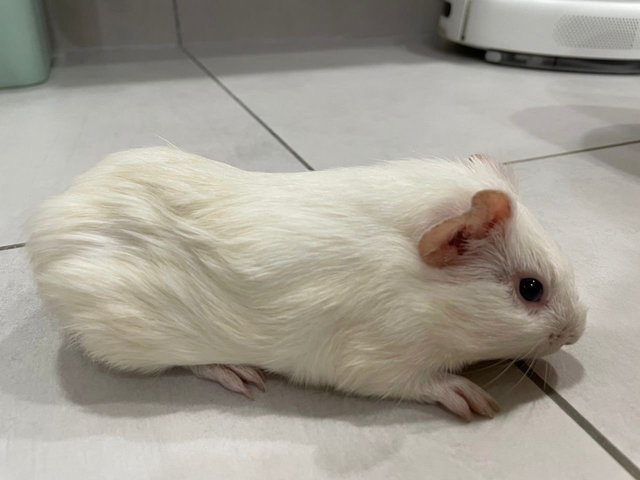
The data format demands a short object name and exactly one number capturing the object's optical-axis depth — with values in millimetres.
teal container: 450
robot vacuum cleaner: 542
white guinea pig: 186
